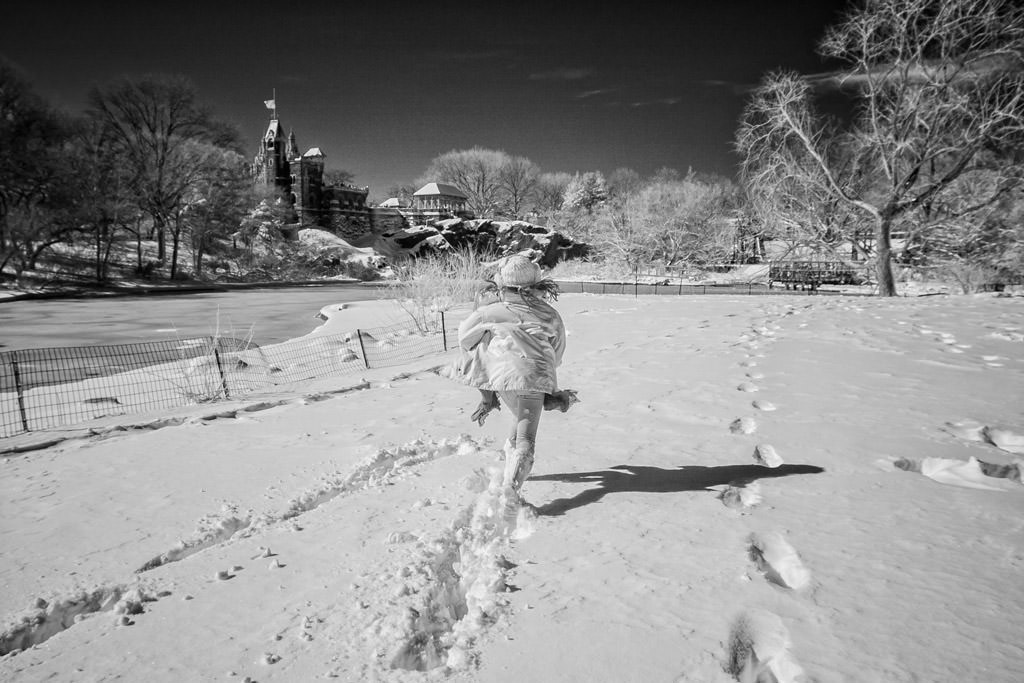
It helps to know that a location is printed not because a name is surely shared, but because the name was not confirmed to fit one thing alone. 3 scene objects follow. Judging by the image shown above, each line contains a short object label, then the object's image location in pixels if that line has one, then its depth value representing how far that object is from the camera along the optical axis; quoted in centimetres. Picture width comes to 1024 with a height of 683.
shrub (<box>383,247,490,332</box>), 1413
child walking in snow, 273
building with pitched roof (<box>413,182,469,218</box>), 7281
